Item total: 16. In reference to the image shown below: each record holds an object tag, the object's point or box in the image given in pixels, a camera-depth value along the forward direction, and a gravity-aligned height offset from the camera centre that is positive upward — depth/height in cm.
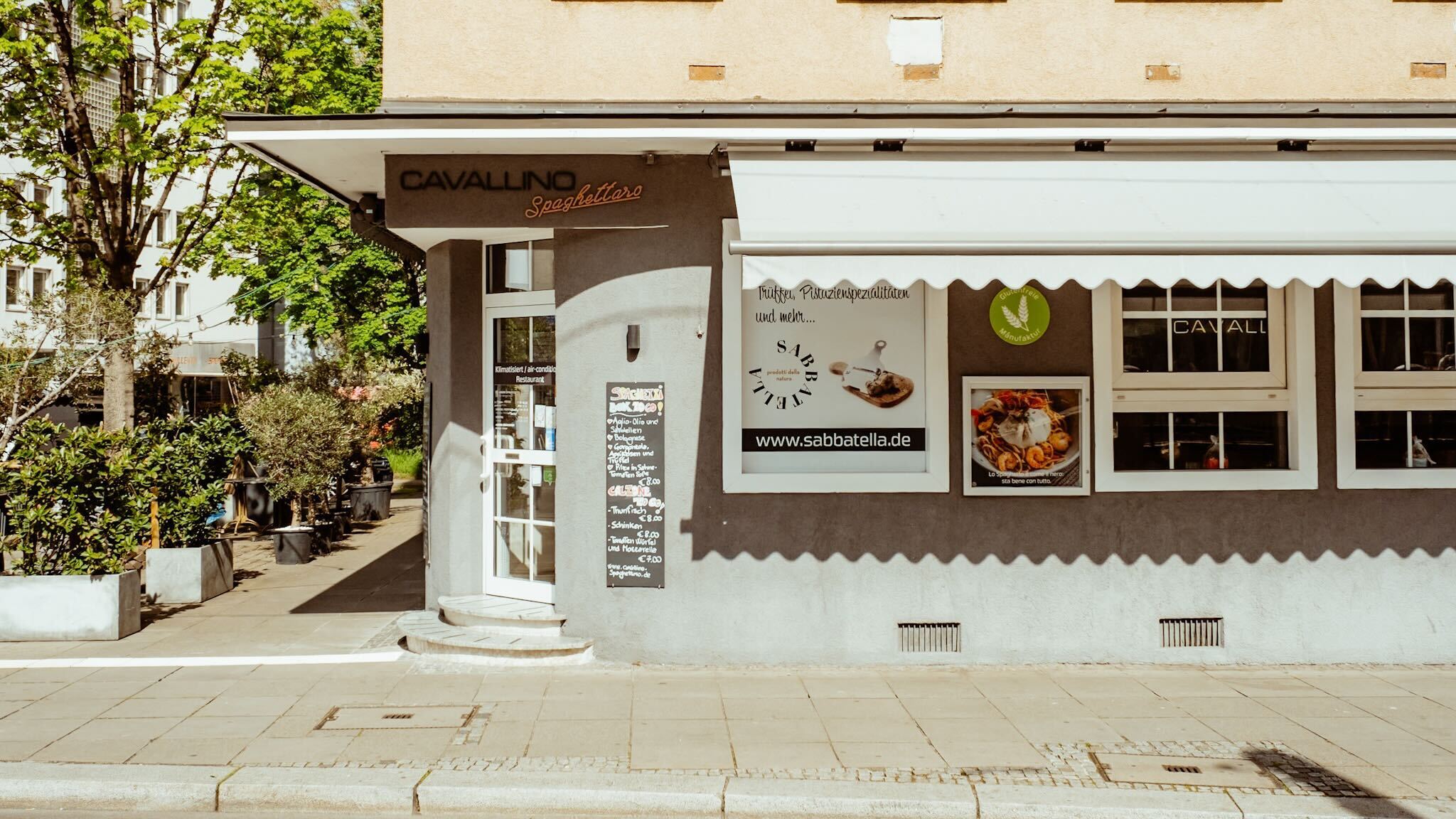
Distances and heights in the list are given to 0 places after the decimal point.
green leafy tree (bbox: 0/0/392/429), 1438 +421
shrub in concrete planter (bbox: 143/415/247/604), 1118 -103
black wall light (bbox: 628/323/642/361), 832 +67
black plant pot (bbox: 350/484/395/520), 1956 -128
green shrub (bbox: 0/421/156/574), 920 -61
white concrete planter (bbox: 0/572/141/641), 909 -145
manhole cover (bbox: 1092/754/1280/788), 581 -184
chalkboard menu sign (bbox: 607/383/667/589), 834 -46
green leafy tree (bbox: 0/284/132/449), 1007 +83
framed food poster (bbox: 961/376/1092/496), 842 -12
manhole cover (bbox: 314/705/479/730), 686 -181
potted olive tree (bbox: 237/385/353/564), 1521 -18
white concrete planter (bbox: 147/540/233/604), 1116 -146
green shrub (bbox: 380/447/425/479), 3294 -97
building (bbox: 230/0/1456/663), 833 +43
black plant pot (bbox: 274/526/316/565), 1430 -149
